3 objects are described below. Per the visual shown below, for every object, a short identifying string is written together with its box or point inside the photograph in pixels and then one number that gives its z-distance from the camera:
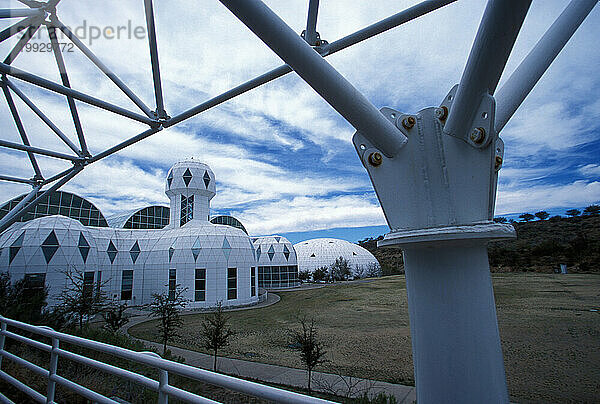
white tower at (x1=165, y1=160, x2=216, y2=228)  28.27
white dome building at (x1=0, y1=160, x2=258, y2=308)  17.98
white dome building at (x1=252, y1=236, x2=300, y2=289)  34.84
